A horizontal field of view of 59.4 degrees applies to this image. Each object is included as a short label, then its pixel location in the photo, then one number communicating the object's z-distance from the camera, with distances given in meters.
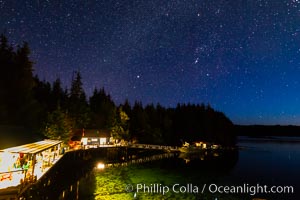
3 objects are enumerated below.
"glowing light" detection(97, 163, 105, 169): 48.45
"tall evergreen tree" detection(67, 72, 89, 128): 76.81
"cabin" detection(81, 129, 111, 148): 71.75
